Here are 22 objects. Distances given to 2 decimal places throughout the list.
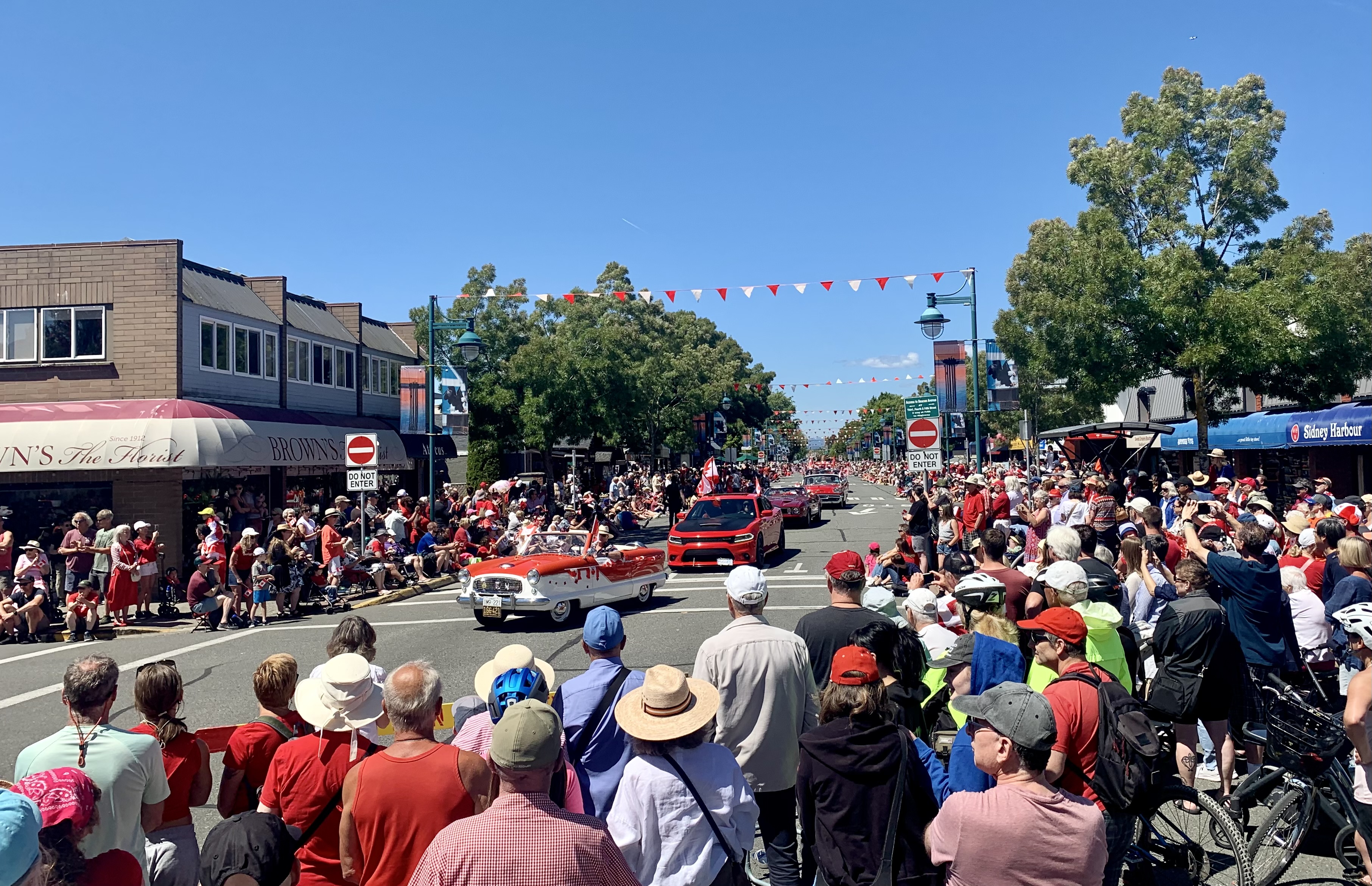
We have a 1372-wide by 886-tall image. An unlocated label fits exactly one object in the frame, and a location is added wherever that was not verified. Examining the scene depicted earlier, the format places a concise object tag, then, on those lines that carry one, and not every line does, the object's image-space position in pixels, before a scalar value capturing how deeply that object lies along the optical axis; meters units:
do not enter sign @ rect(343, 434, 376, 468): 18.25
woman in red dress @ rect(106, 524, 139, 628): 14.88
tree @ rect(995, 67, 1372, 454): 19.95
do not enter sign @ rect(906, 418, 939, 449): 16.14
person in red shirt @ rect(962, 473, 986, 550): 15.27
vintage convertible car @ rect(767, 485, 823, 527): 32.91
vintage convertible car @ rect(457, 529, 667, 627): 13.47
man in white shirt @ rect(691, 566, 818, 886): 4.52
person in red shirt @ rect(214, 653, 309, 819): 4.04
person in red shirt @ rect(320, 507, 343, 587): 17.52
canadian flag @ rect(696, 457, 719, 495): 28.14
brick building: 19.75
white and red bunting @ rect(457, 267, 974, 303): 22.41
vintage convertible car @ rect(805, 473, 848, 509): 41.12
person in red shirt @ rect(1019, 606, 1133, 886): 4.11
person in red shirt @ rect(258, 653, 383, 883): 3.79
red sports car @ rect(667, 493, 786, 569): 19.66
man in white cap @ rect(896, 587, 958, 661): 5.53
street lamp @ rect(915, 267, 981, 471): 20.00
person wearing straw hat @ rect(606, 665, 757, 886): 3.46
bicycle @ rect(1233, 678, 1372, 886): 4.98
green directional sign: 21.27
